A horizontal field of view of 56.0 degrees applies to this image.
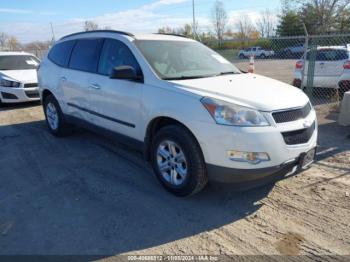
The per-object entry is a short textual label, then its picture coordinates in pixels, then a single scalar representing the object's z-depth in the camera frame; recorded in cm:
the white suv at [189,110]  323
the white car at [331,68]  868
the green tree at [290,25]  3956
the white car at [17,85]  945
